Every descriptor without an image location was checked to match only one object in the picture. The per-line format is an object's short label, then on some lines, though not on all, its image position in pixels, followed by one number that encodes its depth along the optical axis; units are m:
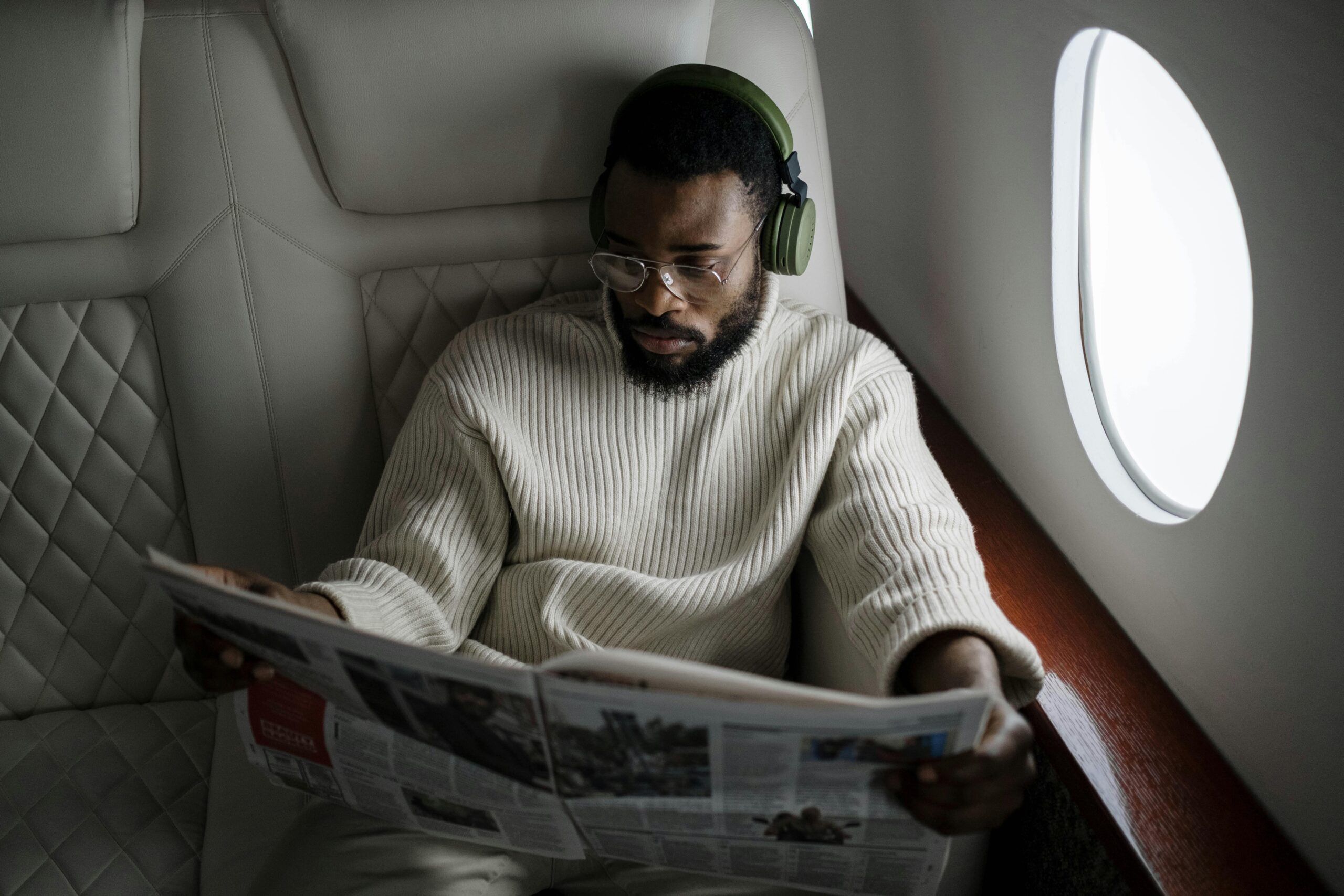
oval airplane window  1.04
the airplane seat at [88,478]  1.25
